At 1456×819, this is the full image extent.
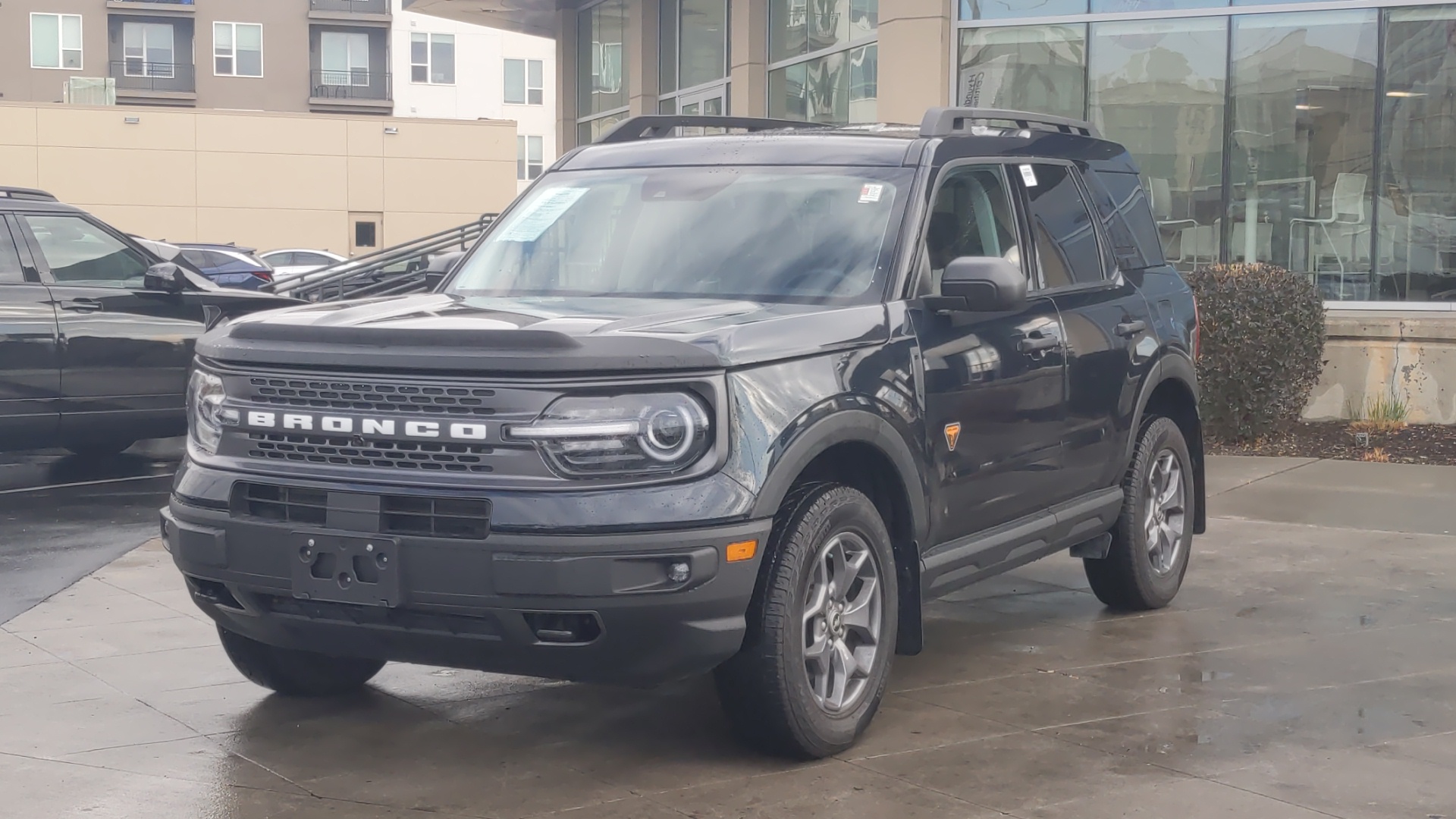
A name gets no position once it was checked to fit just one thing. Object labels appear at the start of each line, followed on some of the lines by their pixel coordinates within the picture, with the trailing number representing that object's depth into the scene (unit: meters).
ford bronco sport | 4.27
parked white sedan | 38.12
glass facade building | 13.77
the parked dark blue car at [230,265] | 22.02
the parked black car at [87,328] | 10.11
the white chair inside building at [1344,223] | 13.97
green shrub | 11.87
